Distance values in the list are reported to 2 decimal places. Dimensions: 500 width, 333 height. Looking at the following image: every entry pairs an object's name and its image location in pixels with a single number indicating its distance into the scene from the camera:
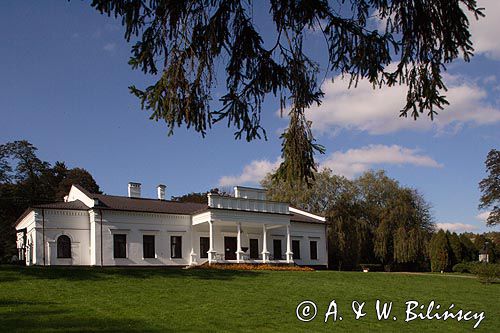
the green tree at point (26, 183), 49.75
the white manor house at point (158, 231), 35.22
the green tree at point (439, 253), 48.19
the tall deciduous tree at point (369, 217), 48.34
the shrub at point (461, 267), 39.89
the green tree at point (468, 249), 50.81
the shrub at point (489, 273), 32.03
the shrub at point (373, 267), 48.98
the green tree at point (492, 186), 55.16
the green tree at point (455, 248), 49.50
